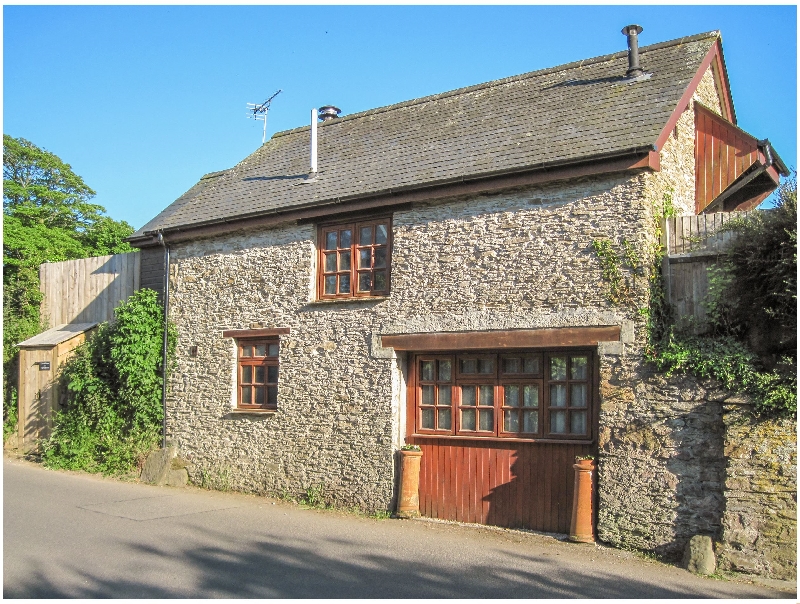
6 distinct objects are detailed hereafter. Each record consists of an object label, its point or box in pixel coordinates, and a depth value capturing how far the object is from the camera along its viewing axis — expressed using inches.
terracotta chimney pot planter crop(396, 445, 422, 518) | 434.6
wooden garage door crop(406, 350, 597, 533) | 402.0
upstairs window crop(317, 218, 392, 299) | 473.4
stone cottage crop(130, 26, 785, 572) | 378.0
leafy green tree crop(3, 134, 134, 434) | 985.5
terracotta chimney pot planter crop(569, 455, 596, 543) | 375.6
